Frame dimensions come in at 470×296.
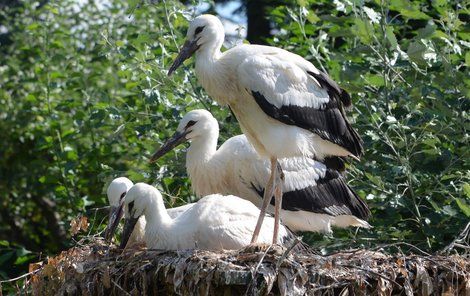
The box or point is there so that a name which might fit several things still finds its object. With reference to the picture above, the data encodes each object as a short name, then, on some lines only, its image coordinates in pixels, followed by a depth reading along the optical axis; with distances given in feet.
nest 45.37
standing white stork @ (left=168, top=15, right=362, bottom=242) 53.93
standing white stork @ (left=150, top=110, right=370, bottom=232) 62.59
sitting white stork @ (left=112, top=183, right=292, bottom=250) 52.19
